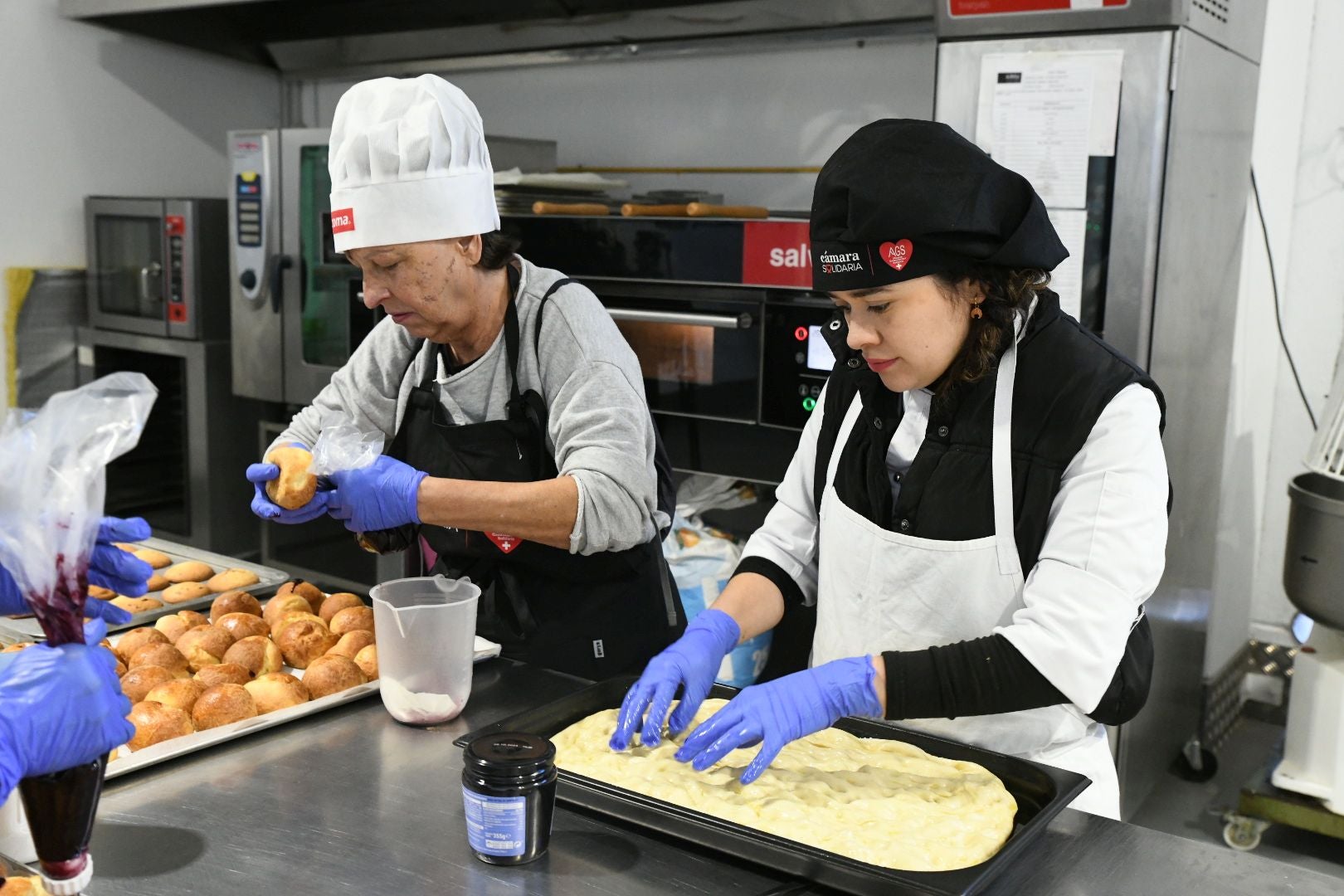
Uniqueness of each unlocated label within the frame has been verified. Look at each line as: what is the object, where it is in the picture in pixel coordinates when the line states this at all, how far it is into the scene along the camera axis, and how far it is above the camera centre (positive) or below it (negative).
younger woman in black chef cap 1.44 -0.27
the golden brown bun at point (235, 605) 1.94 -0.56
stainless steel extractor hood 3.38 +0.77
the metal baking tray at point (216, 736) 1.43 -0.60
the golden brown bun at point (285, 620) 1.84 -0.55
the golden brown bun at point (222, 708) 1.55 -0.58
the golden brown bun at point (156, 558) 2.32 -0.58
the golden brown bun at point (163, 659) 1.70 -0.57
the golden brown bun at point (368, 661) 1.74 -0.58
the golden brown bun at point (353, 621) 1.86 -0.55
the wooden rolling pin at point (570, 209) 3.09 +0.15
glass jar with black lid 1.20 -0.53
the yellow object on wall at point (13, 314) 3.98 -0.21
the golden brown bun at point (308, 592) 2.00 -0.55
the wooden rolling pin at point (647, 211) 2.97 +0.15
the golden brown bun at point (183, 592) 2.10 -0.59
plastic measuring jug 1.55 -0.51
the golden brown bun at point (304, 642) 1.80 -0.57
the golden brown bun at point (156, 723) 1.49 -0.58
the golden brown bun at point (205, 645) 1.75 -0.57
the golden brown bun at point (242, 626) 1.82 -0.56
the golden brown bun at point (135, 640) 1.75 -0.57
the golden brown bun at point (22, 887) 1.09 -0.57
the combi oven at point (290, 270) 3.63 -0.03
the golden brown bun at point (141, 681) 1.62 -0.58
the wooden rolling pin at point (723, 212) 2.92 +0.15
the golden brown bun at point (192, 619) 1.89 -0.57
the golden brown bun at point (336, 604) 1.94 -0.55
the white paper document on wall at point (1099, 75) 2.42 +0.43
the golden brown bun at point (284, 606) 1.92 -0.55
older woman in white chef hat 1.89 -0.25
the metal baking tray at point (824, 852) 1.16 -0.57
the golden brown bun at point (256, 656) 1.76 -0.58
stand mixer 2.67 -0.71
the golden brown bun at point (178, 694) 1.57 -0.57
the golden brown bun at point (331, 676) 1.67 -0.58
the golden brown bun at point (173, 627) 1.84 -0.57
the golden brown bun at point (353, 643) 1.78 -0.56
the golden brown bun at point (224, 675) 1.65 -0.58
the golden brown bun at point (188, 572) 2.21 -0.58
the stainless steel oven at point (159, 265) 3.90 -0.03
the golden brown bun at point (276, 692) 1.62 -0.58
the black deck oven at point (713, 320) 2.82 -0.11
